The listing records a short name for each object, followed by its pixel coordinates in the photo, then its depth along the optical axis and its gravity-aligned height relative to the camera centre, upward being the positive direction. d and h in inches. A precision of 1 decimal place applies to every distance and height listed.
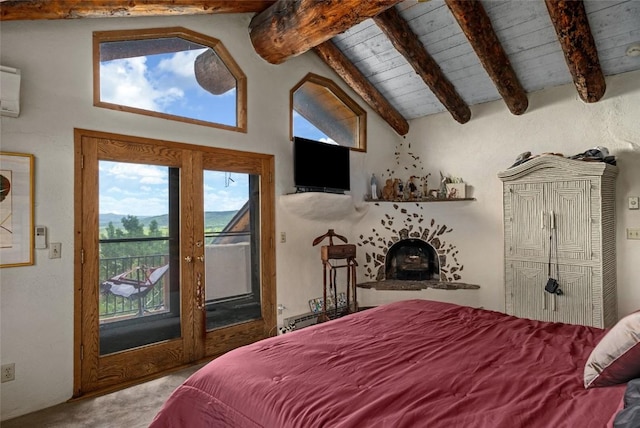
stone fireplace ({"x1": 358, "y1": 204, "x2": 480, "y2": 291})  189.0 -18.5
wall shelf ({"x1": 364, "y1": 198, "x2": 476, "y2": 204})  182.1 +8.2
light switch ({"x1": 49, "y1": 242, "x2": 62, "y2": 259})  106.2 -7.8
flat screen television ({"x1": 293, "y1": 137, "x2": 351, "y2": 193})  161.6 +23.0
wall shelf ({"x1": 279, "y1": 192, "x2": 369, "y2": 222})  158.6 +5.8
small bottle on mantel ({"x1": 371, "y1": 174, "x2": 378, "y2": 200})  195.5 +14.8
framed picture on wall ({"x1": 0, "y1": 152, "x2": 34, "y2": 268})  98.0 +3.5
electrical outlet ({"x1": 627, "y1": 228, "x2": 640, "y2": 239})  142.4 -6.9
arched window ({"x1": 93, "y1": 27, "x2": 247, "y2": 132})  119.6 +49.9
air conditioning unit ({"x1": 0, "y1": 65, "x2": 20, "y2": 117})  95.9 +33.2
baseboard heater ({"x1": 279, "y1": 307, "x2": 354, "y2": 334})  158.2 -43.4
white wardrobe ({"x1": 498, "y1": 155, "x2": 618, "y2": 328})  134.0 -8.7
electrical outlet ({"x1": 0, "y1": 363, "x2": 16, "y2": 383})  98.1 -38.4
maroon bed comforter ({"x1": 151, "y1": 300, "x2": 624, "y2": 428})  47.3 -24.0
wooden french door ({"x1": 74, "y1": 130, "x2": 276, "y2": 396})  114.0 -12.0
